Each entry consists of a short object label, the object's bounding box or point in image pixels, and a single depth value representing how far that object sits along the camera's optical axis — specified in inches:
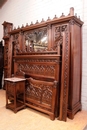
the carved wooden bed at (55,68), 72.6
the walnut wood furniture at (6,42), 135.6
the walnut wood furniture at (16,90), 80.5
